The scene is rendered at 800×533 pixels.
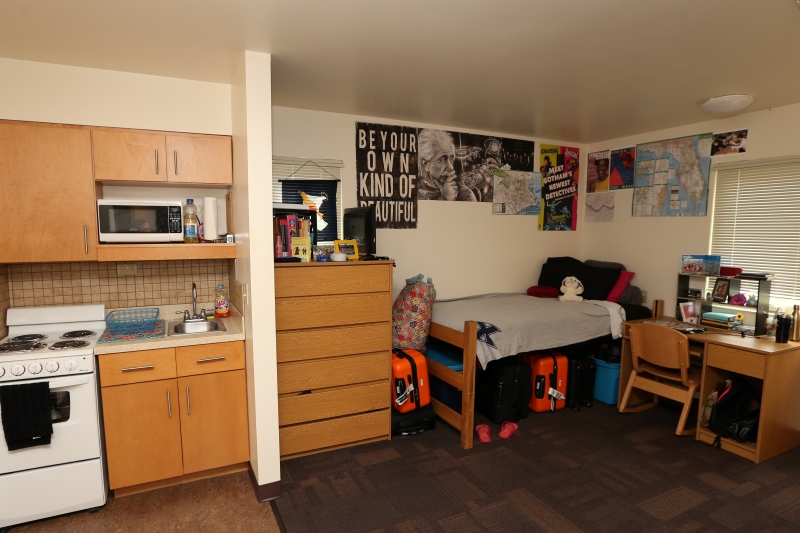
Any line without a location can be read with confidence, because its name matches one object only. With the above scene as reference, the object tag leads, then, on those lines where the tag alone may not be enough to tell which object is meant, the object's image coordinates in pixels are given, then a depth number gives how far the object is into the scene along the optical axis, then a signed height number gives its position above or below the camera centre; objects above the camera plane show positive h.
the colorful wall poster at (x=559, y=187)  4.85 +0.46
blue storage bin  3.99 -1.37
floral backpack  3.52 -0.70
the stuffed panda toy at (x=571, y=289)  4.32 -0.58
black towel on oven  2.28 -0.97
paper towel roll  3.04 +0.05
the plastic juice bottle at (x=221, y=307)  3.24 -0.58
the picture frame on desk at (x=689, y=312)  3.85 -0.70
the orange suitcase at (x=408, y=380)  3.33 -1.13
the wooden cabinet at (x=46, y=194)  2.51 +0.18
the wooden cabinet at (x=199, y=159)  2.83 +0.43
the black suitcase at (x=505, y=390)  3.54 -1.28
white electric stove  2.34 -1.19
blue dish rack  2.93 -0.63
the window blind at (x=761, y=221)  3.48 +0.08
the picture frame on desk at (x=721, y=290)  3.64 -0.48
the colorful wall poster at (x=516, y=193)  4.59 +0.38
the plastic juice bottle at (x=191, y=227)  2.91 +0.00
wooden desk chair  3.33 -1.06
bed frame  3.14 -1.09
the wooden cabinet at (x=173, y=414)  2.55 -1.11
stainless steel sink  2.99 -0.68
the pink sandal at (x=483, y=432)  3.30 -1.50
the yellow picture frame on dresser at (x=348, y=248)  3.18 -0.14
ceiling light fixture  3.17 +0.91
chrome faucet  3.09 -0.62
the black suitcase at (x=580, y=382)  3.93 -1.34
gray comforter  3.30 -0.73
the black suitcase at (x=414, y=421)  3.35 -1.45
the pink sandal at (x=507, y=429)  3.37 -1.51
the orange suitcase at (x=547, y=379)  3.82 -1.28
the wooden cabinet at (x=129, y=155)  2.68 +0.43
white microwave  2.70 +0.03
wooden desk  2.95 -0.99
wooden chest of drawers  2.92 -0.85
